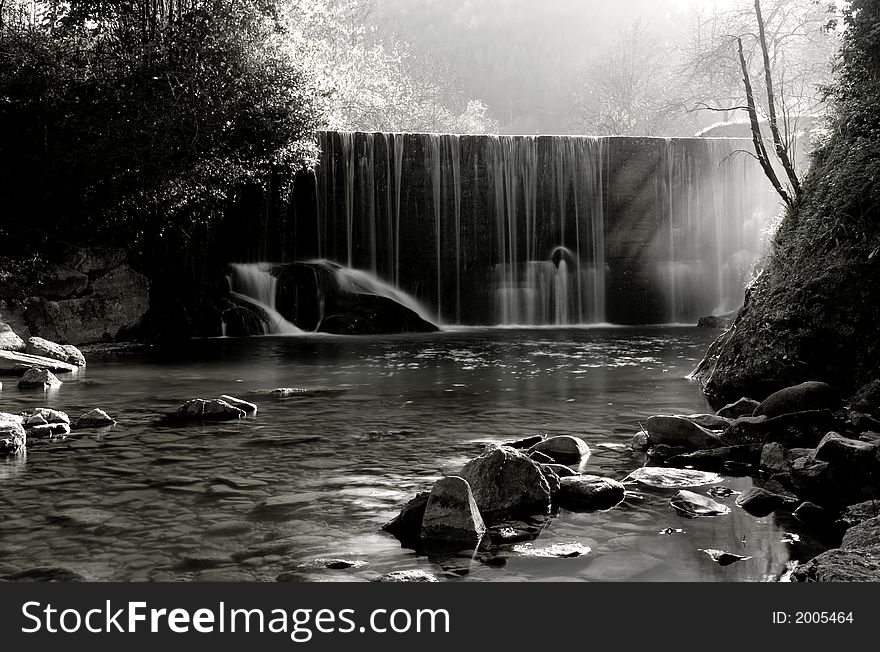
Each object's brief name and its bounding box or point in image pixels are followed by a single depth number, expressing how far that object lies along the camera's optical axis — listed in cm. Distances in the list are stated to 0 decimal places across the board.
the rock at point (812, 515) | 491
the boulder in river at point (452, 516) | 467
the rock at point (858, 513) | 484
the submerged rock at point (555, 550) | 448
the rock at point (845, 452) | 555
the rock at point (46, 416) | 806
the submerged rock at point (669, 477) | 593
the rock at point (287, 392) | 1089
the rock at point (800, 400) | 750
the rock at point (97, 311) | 1775
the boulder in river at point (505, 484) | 512
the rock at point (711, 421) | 745
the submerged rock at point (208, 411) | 884
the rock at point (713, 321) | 2444
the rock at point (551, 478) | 553
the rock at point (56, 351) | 1464
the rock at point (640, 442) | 714
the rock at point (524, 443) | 729
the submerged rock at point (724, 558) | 432
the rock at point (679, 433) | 696
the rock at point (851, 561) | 352
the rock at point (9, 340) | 1462
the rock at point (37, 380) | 1159
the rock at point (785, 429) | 694
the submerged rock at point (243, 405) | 924
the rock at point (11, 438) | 691
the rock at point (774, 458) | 611
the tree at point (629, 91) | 5975
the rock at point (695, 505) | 518
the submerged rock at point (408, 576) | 404
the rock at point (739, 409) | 805
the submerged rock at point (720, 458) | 649
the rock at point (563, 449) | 675
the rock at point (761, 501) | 520
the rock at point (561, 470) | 595
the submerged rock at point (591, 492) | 542
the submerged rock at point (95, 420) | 837
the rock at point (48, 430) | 770
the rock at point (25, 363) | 1318
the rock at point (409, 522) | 479
